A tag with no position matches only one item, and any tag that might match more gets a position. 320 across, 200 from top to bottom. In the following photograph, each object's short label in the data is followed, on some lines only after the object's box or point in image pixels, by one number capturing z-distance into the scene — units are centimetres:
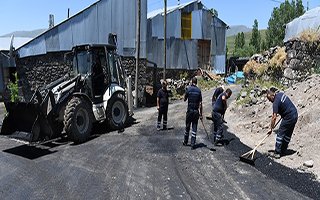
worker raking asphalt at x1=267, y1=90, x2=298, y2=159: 792
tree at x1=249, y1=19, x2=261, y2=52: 4841
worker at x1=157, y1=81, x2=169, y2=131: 1114
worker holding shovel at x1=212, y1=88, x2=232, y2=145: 923
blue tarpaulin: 2759
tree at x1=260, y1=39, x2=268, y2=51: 4259
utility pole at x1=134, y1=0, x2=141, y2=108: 1858
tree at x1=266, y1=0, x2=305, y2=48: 4012
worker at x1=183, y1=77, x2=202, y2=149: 877
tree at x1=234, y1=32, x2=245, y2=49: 5662
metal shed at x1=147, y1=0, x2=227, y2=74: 2517
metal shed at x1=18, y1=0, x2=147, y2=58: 2102
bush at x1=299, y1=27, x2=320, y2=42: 1481
